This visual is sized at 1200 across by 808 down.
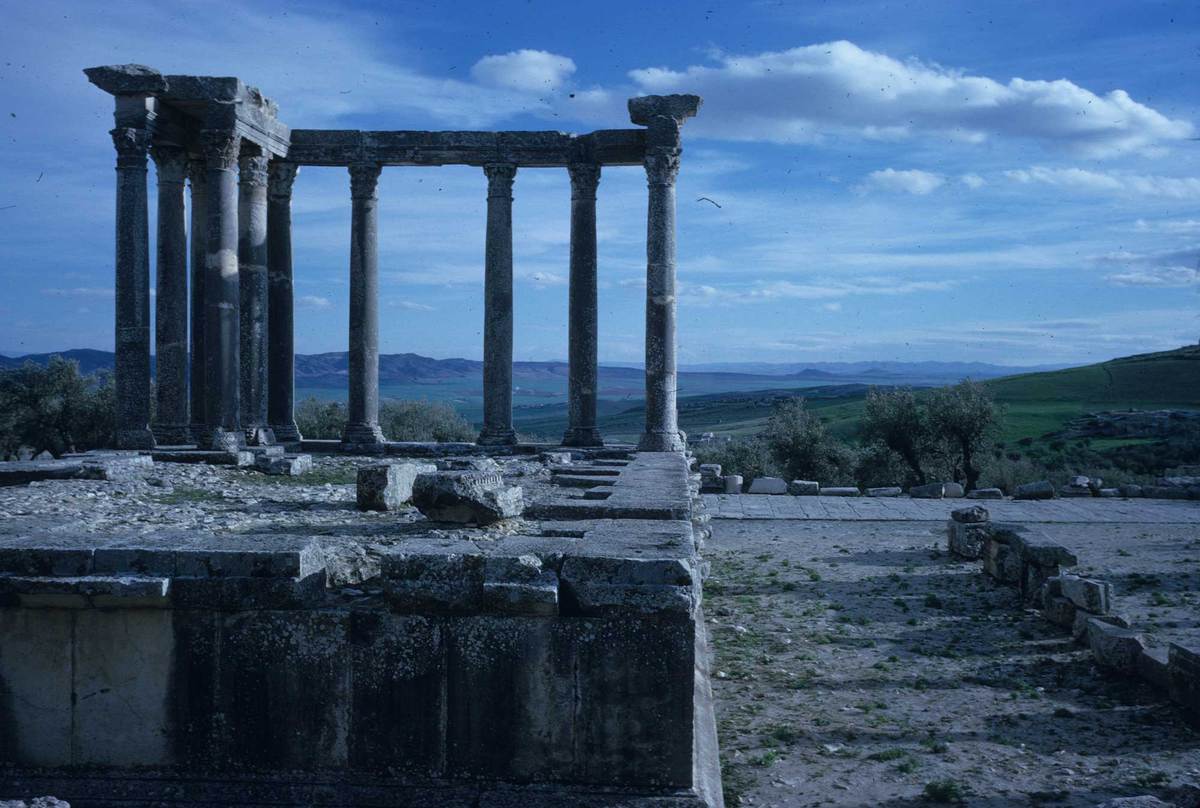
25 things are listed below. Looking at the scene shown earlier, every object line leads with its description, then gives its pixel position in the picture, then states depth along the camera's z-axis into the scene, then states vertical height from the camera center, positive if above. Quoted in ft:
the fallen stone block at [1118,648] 36.47 -8.71
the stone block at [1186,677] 31.91 -8.56
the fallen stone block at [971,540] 60.40 -8.27
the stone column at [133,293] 62.44 +5.56
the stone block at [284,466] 53.11 -3.89
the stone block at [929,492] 93.04 -8.54
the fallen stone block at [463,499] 29.48 -3.01
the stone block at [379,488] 35.45 -3.28
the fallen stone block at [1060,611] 43.52 -8.88
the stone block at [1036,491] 89.51 -8.06
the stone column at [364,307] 73.92 +5.70
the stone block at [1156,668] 34.12 -8.86
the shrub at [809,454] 112.27 -6.51
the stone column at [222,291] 63.52 +5.85
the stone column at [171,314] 65.16 +4.47
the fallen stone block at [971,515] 62.64 -7.14
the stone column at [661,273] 68.03 +7.55
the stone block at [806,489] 92.94 -8.35
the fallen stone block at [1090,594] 42.39 -7.97
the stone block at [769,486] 94.17 -8.23
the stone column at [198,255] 70.90 +8.80
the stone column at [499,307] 73.00 +5.70
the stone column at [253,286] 69.97 +6.77
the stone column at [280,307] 75.20 +5.74
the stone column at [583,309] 72.18 +5.53
